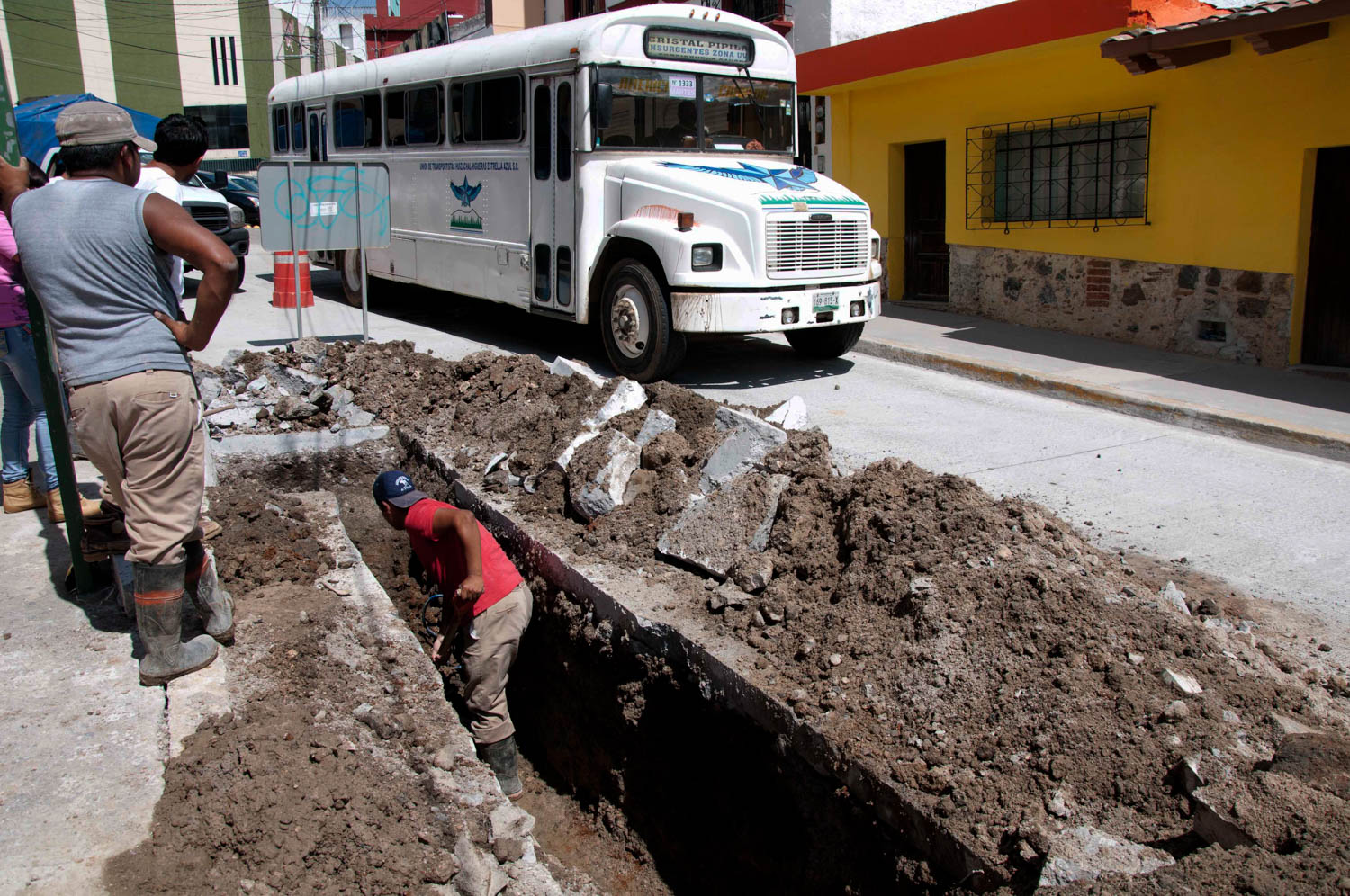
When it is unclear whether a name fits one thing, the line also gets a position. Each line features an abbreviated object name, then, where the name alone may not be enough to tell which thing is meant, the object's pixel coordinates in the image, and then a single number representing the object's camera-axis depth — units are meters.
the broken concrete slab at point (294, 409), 7.70
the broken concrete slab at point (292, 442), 7.27
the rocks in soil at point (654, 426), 6.09
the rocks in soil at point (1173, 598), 4.10
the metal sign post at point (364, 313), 10.25
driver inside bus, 9.49
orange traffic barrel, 13.15
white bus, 8.56
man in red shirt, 4.82
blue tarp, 16.69
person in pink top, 4.84
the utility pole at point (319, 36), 36.14
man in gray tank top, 3.49
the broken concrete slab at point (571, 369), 7.52
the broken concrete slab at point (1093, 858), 2.89
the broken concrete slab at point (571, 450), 6.14
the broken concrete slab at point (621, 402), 6.58
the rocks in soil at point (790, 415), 6.45
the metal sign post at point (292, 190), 9.96
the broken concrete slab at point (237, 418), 7.46
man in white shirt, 4.47
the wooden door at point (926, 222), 14.12
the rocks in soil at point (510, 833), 3.39
